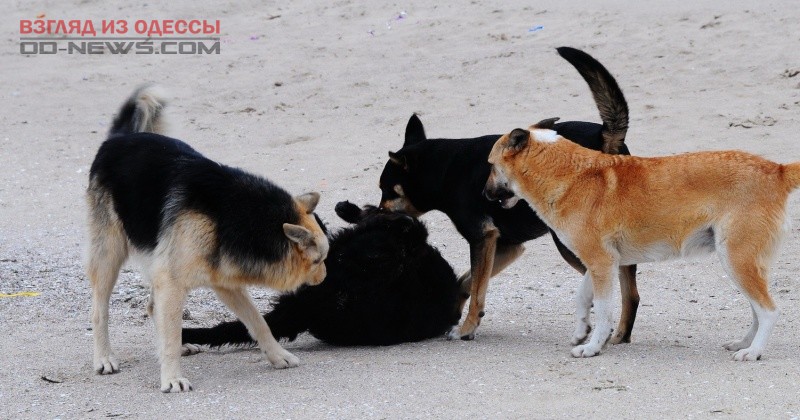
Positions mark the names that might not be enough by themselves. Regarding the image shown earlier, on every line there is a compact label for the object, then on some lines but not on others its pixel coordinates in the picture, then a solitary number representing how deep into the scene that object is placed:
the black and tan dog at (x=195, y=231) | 11.86
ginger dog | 11.86
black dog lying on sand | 13.78
